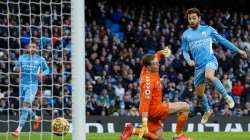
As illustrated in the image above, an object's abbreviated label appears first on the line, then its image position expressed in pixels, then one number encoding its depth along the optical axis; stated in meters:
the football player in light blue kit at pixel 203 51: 13.38
